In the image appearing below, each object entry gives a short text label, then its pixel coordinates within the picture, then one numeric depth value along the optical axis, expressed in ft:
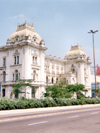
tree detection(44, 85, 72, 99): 118.89
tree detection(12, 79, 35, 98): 131.03
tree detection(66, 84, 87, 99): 143.54
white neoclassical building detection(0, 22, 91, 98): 172.35
